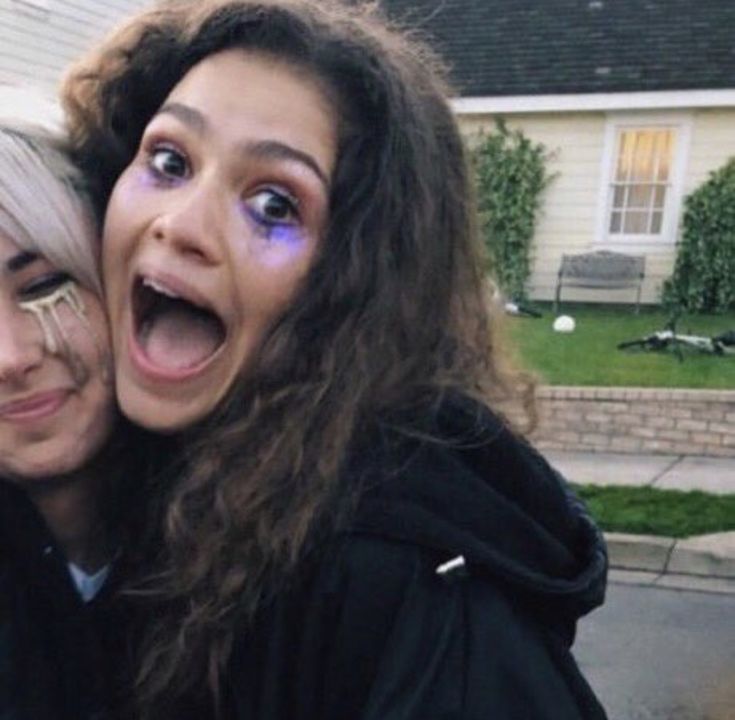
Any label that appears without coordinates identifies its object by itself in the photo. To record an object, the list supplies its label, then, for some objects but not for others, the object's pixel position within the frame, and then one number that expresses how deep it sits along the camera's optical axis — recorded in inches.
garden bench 520.4
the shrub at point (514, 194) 541.6
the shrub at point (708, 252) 494.6
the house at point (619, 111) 525.3
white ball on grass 449.1
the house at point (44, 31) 408.5
